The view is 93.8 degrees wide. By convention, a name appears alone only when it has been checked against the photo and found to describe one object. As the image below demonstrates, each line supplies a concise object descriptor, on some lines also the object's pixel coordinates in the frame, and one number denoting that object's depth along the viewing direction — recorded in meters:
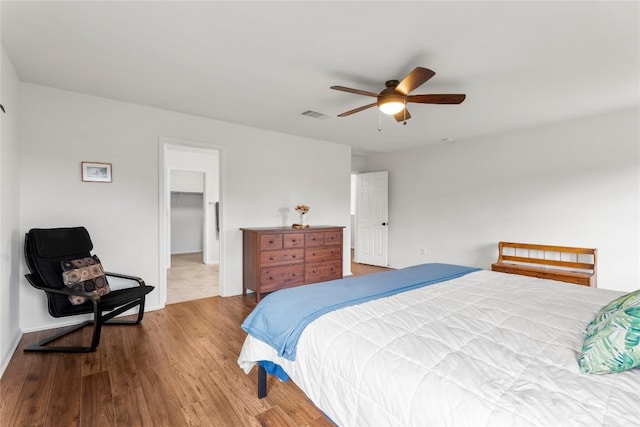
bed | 0.93
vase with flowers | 4.64
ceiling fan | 2.36
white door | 6.38
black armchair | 2.55
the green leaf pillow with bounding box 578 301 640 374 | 1.04
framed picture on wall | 3.22
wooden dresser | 4.00
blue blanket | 1.61
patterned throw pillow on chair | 2.70
